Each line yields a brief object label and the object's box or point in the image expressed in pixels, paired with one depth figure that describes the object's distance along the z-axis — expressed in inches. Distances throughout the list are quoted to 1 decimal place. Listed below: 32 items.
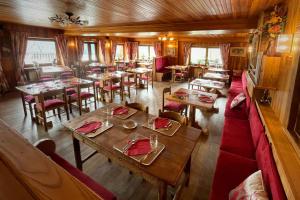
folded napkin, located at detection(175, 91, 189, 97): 142.8
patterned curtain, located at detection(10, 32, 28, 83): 242.1
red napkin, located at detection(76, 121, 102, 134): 75.8
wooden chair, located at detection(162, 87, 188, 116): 145.5
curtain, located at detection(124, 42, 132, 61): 426.7
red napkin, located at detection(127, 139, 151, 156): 62.4
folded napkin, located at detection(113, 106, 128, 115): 94.5
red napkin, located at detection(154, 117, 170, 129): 81.3
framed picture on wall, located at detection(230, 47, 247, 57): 324.2
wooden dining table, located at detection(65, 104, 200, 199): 55.6
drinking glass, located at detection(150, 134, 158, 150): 66.1
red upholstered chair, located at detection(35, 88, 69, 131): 135.5
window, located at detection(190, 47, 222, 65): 362.0
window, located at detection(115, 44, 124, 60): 429.1
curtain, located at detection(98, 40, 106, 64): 369.5
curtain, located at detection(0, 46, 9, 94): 237.0
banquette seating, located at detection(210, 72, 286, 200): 54.5
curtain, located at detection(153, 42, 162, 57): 404.6
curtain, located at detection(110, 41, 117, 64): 394.7
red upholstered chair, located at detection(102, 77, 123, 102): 204.7
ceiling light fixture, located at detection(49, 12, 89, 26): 136.6
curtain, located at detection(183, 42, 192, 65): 374.1
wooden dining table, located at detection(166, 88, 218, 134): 125.5
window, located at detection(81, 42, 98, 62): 351.6
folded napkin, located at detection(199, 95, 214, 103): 131.3
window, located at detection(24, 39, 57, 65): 268.2
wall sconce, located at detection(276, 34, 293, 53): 78.3
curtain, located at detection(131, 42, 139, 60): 431.5
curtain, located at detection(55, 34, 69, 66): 291.6
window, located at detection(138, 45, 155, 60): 429.1
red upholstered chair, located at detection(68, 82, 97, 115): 165.3
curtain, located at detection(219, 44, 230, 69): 336.0
